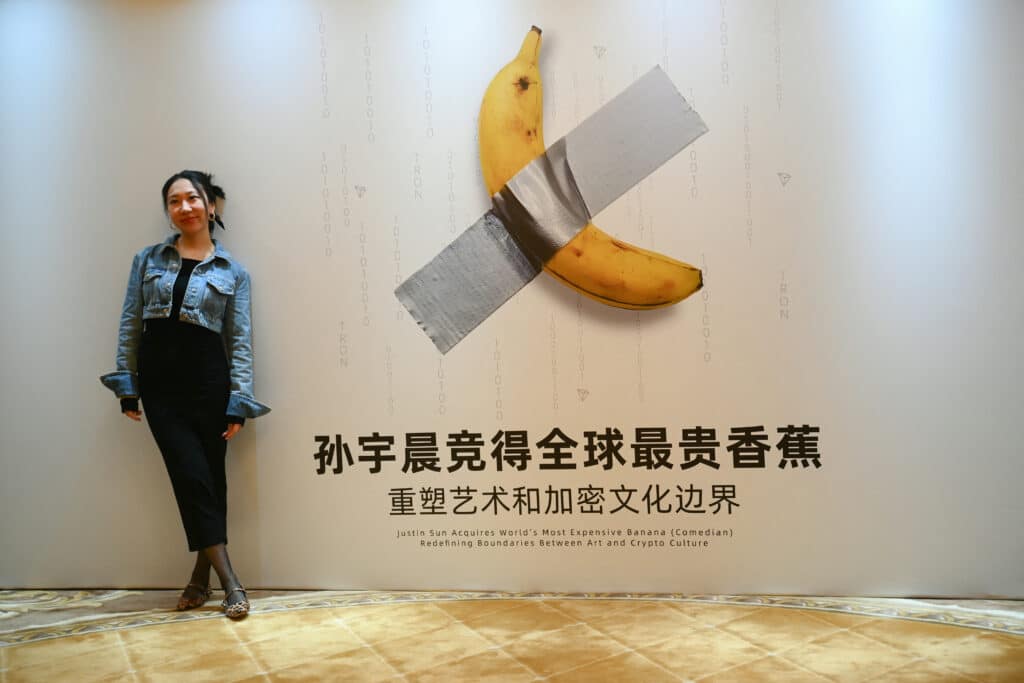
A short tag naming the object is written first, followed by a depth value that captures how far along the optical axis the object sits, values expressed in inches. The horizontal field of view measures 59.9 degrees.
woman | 99.5
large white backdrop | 96.4
